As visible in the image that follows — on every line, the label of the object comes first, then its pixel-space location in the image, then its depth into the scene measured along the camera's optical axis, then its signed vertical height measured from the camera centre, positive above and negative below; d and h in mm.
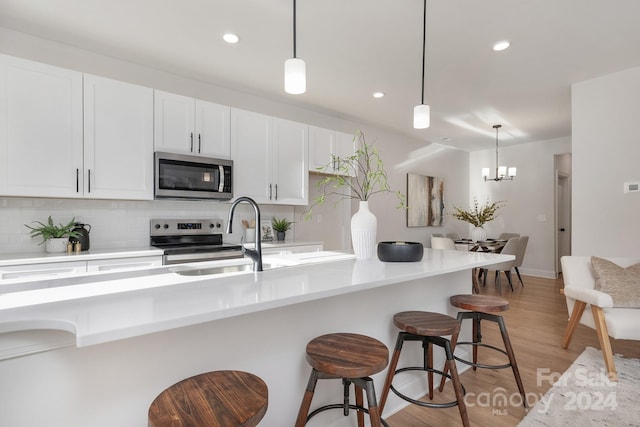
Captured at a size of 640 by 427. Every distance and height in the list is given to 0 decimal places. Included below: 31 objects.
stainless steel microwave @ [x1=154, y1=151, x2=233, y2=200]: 2959 +329
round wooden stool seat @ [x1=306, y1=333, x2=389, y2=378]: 1221 -559
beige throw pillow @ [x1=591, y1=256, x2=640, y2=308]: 2473 -528
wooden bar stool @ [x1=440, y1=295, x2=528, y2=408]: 2025 -637
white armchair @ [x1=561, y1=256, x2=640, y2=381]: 2287 -724
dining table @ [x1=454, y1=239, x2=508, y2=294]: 5180 -525
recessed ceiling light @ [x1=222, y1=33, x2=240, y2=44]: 2617 +1382
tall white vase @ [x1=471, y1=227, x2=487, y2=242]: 5430 -359
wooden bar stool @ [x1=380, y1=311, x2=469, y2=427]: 1601 -622
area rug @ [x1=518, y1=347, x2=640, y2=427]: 1880 -1167
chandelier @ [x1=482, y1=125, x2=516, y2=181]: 5453 +669
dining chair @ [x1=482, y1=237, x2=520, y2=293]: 5027 -634
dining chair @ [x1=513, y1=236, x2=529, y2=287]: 5312 -641
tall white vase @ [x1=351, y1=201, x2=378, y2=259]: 2041 -134
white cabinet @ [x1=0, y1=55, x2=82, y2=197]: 2316 +599
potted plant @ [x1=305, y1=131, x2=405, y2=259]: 2039 -108
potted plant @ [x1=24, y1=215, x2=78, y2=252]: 2545 -168
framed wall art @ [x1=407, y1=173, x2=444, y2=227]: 5922 +210
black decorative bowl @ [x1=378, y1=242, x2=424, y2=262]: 1930 -233
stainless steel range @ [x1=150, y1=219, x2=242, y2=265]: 2881 -280
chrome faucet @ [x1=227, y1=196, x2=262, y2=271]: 1614 -197
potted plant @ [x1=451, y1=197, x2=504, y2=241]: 5445 -74
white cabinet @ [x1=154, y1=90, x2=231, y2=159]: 2977 +806
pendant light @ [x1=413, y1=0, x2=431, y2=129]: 2180 +632
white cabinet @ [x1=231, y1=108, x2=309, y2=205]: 3475 +595
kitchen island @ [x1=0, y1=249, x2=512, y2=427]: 888 -438
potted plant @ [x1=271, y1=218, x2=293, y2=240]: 3947 -177
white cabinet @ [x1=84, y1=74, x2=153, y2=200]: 2635 +596
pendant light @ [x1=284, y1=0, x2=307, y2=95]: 1726 +708
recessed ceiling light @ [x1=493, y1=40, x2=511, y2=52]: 2732 +1381
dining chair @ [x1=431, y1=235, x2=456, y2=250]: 5273 -496
